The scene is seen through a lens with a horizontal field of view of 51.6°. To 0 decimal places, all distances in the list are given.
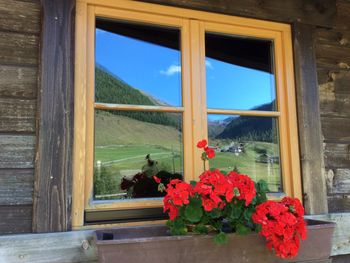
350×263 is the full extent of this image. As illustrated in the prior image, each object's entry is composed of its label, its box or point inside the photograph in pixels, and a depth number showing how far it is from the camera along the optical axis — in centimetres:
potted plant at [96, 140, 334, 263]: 117
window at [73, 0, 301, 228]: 144
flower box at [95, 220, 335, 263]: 114
